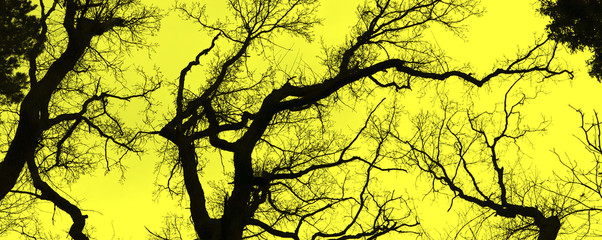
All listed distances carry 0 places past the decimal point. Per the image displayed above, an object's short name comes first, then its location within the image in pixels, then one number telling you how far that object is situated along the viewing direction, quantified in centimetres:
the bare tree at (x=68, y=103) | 1477
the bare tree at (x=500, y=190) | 1508
